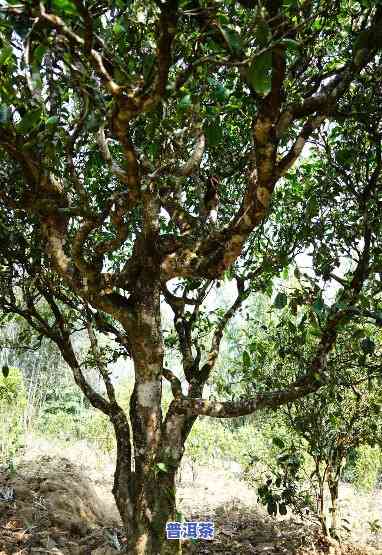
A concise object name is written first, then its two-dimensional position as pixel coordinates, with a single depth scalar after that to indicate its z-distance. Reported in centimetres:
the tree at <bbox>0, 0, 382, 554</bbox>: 172
